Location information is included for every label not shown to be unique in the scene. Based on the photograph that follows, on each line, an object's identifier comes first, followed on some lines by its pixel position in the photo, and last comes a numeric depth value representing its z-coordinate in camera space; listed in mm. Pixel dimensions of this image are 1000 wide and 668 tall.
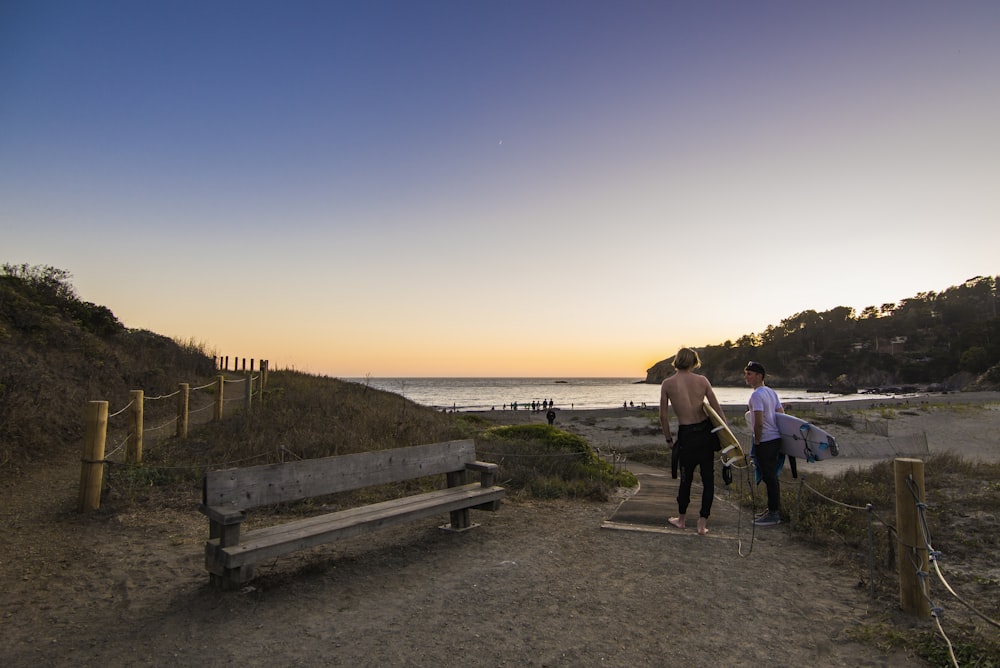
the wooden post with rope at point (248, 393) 14639
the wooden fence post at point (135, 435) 8211
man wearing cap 6196
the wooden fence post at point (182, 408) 10827
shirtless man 5547
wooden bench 3967
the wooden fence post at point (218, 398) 13056
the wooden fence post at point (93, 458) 6199
